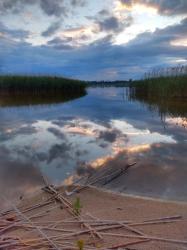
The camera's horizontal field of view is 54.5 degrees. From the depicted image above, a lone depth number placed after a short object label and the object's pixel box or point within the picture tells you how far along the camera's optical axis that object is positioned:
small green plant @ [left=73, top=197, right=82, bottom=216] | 1.81
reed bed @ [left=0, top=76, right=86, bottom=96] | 13.82
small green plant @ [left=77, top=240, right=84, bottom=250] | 1.31
